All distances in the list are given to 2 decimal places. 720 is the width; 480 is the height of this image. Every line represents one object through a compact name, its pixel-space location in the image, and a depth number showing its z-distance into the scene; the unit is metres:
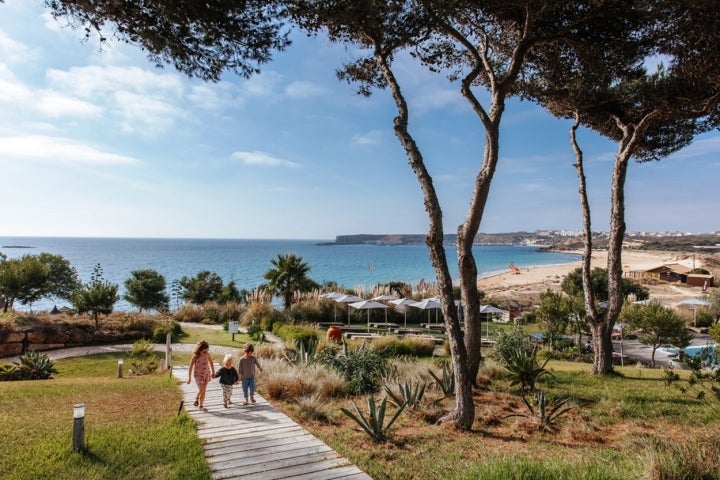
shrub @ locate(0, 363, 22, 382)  10.95
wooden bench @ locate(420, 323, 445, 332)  21.54
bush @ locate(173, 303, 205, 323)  23.28
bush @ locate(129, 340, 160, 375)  12.12
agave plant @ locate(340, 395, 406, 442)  5.32
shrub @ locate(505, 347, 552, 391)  7.71
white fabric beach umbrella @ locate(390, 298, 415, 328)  21.17
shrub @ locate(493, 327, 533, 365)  10.50
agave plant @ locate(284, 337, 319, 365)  9.65
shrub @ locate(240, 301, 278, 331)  20.52
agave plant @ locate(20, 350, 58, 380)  11.20
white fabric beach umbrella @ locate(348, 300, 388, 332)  20.12
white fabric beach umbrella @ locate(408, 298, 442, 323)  20.39
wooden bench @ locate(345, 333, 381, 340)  16.79
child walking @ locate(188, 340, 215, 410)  6.79
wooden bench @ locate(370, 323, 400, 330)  21.82
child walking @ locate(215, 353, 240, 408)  6.91
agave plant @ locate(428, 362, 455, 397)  7.50
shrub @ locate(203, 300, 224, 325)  22.84
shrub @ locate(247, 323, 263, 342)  17.81
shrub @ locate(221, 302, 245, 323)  22.89
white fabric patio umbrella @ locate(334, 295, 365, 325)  21.23
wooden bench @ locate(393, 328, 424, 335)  19.86
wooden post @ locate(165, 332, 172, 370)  11.27
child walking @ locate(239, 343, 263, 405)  7.19
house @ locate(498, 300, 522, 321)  27.32
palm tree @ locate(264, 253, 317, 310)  22.38
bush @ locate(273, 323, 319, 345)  14.70
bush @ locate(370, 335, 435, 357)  13.90
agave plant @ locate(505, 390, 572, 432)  5.77
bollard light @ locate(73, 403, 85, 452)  4.59
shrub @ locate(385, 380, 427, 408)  6.77
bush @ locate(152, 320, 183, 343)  17.67
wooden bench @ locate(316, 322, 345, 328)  21.45
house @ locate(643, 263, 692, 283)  51.16
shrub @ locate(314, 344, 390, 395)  8.24
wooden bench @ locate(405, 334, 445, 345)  16.74
